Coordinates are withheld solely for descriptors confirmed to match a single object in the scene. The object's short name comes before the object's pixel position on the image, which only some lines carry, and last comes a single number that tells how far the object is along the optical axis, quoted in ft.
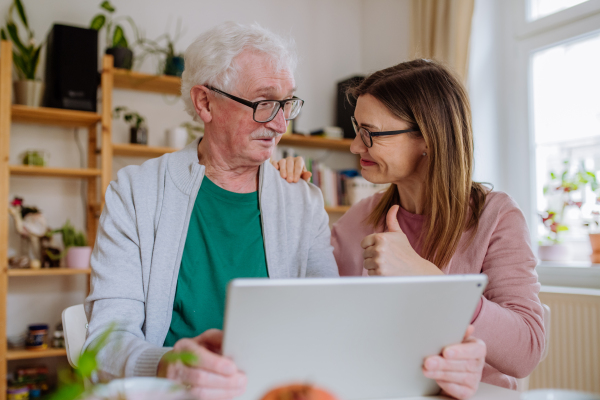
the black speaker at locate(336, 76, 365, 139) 12.49
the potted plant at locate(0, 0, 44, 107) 9.00
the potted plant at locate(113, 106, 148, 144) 9.91
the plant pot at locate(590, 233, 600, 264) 8.39
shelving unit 8.39
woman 3.51
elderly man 3.73
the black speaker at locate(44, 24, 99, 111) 9.09
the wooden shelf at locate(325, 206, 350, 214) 11.63
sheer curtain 9.97
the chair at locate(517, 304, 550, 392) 4.37
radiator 7.38
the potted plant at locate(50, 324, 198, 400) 1.21
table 2.56
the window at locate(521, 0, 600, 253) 8.94
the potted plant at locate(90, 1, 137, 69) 9.70
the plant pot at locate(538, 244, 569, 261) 8.96
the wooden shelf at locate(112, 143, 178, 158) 9.59
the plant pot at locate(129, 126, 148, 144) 9.99
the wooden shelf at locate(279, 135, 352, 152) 11.63
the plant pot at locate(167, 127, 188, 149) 10.26
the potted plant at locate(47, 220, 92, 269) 8.97
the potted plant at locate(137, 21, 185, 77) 10.29
